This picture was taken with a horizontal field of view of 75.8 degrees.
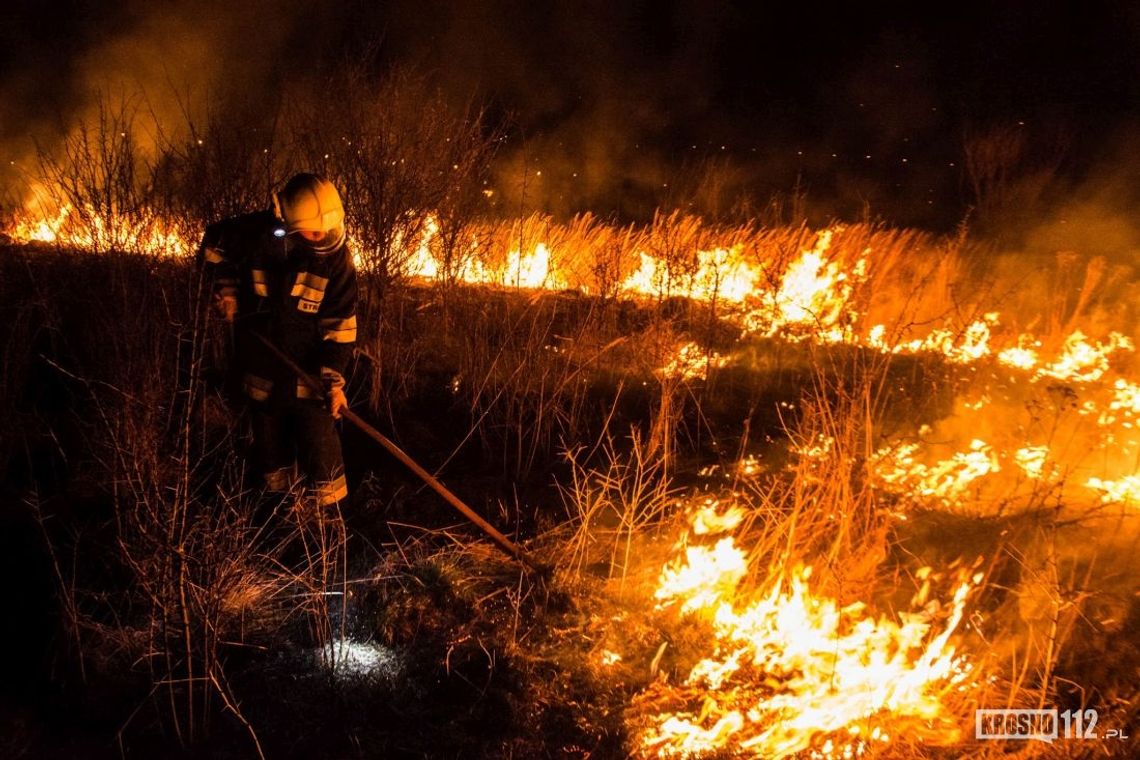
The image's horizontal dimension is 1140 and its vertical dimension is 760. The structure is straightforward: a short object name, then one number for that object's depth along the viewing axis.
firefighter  3.68
